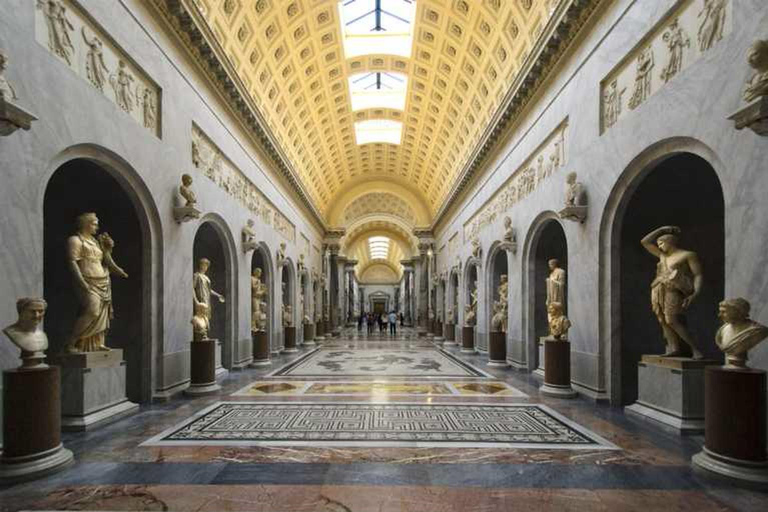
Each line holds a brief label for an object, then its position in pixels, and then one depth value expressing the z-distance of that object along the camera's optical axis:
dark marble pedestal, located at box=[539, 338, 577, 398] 9.36
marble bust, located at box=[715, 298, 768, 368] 4.78
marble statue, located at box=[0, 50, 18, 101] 4.81
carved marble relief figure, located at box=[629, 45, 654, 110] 7.64
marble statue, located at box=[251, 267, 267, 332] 15.80
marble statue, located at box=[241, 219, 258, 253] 14.66
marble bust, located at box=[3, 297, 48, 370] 4.98
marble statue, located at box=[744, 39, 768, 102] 4.75
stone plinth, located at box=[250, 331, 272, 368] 15.03
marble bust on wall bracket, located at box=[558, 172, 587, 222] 9.37
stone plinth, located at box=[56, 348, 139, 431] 6.82
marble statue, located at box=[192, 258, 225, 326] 10.79
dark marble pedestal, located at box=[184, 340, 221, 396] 9.79
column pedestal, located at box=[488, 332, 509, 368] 14.55
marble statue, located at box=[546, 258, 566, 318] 10.30
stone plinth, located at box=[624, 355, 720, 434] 6.55
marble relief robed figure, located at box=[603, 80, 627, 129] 8.54
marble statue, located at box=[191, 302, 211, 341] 10.11
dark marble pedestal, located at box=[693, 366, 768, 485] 4.67
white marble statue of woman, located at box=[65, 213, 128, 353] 6.97
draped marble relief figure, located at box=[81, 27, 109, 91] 7.31
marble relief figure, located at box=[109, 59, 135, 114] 8.08
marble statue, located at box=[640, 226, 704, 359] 6.77
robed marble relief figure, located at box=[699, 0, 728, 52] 5.96
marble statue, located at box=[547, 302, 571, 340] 9.45
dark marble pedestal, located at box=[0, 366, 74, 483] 4.85
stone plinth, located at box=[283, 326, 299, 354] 19.77
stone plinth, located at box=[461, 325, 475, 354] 19.62
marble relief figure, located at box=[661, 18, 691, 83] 6.79
